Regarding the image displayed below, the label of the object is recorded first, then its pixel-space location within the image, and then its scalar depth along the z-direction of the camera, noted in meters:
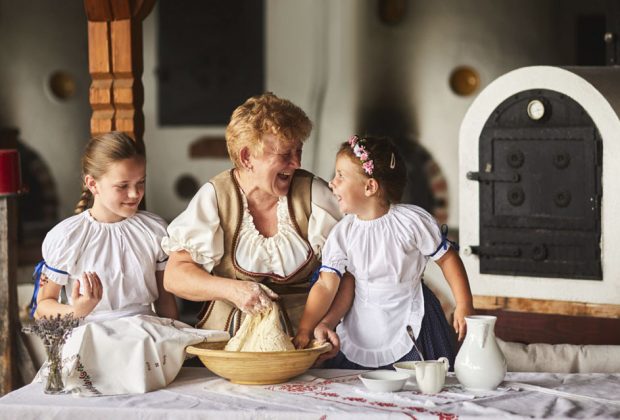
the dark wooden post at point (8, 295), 4.57
